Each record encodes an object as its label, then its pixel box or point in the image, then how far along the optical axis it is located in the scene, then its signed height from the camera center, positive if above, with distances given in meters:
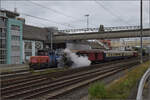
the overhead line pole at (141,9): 23.06 +5.86
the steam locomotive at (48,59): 20.47 -1.10
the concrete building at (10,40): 33.91 +2.28
